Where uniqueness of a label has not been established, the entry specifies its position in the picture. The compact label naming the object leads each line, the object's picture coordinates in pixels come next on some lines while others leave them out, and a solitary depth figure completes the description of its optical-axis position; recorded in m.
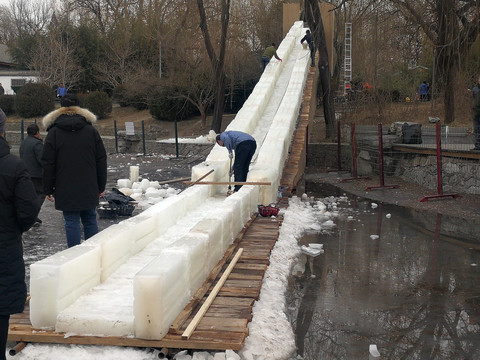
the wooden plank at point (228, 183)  10.96
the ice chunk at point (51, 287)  5.46
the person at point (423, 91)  27.73
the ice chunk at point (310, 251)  9.08
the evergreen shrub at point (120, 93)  35.82
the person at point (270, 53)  24.09
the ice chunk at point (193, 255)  6.02
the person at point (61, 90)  29.82
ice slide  5.29
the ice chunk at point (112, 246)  6.56
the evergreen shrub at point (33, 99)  34.59
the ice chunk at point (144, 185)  15.00
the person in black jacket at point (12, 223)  4.34
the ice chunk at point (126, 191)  13.90
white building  42.72
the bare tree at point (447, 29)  19.08
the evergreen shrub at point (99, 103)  34.38
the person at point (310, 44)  25.17
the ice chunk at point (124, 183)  14.76
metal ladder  29.80
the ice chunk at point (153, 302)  5.14
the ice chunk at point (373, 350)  5.35
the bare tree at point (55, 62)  37.41
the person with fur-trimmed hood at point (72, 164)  7.11
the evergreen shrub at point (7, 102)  36.66
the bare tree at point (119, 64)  36.69
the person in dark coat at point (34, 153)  9.71
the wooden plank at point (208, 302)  5.21
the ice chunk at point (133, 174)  16.33
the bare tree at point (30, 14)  65.22
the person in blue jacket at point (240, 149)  11.85
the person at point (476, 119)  14.07
